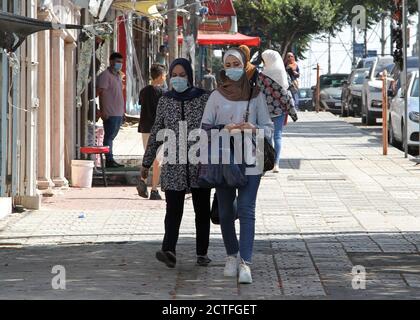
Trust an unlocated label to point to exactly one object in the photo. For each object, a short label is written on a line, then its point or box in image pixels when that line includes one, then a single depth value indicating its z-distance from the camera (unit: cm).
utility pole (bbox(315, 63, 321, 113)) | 5115
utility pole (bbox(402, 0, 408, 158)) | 2366
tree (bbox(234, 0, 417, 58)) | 6712
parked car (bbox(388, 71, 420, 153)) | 2481
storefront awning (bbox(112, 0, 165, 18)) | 2653
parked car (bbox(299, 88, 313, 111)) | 6844
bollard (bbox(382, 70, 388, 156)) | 2420
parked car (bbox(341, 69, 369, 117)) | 4272
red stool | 1978
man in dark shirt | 1809
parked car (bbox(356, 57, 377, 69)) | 4684
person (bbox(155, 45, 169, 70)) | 3588
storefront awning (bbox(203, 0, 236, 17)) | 3509
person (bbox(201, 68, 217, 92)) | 4053
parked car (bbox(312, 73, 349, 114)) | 5434
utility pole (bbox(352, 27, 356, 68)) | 6794
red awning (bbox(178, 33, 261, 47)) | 3400
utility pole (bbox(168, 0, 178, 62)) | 2068
